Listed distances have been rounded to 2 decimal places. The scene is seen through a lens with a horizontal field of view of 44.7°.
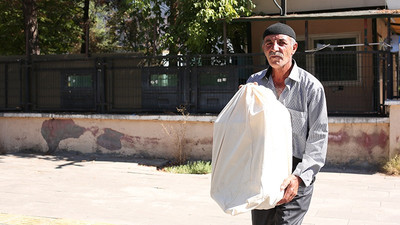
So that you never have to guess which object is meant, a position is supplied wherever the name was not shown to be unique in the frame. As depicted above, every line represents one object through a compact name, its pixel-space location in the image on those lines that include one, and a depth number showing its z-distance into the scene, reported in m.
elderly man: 3.01
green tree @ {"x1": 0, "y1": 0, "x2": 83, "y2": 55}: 17.30
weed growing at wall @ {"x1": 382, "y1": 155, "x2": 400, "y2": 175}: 9.55
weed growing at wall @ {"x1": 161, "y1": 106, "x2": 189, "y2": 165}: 11.21
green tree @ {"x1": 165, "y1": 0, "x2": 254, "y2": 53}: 11.73
